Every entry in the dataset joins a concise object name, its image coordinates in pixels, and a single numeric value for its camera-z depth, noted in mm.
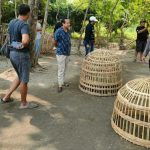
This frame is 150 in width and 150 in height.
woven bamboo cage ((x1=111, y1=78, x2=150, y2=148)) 3048
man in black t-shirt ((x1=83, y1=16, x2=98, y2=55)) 6503
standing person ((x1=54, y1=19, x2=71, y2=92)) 4367
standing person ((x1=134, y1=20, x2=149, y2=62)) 6839
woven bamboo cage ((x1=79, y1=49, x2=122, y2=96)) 4451
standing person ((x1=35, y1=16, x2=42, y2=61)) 5800
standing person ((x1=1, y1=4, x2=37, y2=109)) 3490
